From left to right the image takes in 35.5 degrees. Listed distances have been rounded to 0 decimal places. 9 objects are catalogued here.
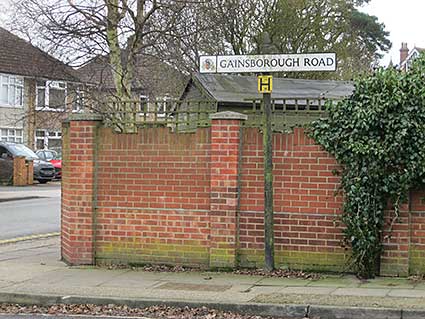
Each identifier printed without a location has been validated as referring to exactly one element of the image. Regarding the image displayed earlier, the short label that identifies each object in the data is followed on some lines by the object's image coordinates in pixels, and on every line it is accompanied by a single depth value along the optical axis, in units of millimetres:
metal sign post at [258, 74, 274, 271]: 9008
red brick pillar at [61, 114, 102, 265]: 9883
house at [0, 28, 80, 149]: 37469
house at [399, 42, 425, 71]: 64919
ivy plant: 8438
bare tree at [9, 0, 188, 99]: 17672
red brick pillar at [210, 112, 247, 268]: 9203
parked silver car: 30961
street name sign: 9055
